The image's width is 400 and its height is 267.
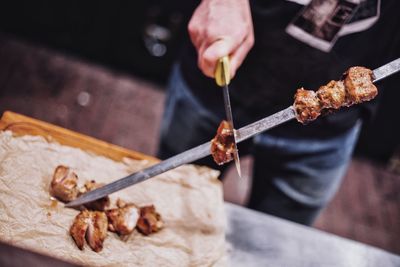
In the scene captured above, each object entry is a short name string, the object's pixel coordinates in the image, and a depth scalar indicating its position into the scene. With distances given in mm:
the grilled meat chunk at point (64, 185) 918
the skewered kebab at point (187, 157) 824
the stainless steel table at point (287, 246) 980
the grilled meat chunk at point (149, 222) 932
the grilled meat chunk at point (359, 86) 852
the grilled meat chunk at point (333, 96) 868
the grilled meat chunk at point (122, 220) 918
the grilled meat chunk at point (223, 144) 860
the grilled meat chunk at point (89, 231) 883
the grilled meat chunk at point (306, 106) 850
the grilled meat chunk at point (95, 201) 933
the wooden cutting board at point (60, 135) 983
